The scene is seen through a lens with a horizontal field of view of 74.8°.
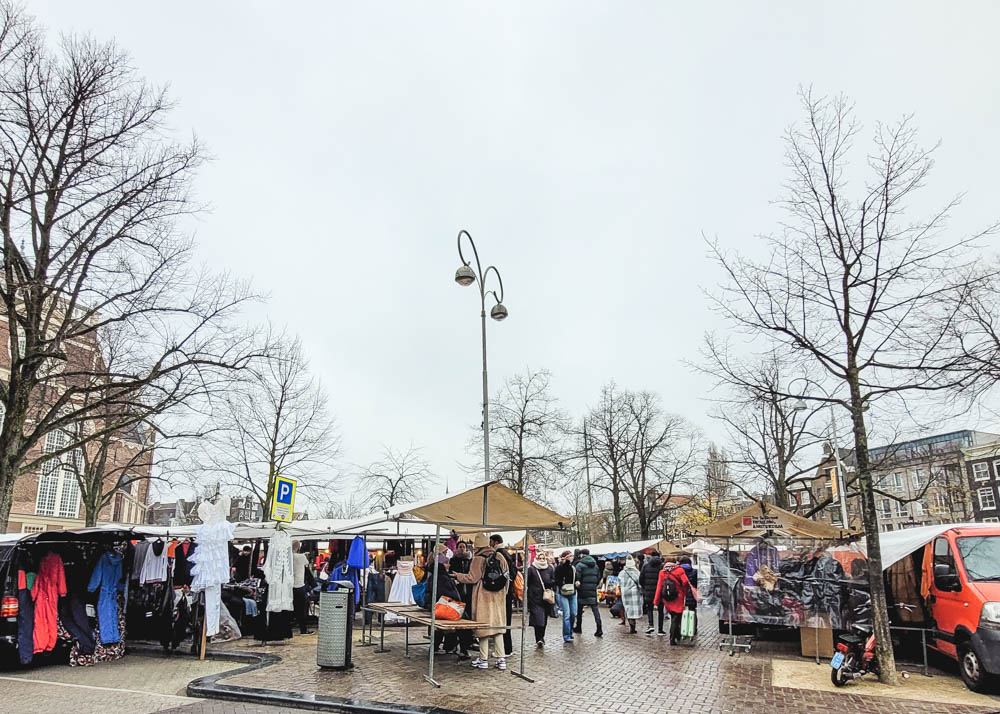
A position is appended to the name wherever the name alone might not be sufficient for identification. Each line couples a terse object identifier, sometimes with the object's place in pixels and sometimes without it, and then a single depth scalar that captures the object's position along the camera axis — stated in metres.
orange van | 8.34
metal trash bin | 9.88
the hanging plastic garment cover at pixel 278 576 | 12.91
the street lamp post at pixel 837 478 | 14.42
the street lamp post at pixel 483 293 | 14.55
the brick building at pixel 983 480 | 50.56
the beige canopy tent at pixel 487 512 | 9.51
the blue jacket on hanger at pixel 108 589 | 11.22
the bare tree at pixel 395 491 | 40.25
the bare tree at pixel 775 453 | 25.83
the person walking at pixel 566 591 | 13.59
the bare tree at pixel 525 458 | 31.08
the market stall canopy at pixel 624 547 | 28.73
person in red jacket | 13.43
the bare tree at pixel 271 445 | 29.30
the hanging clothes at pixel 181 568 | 14.08
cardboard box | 11.54
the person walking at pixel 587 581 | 14.73
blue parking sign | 13.99
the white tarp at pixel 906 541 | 10.61
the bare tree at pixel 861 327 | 10.04
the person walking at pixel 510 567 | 11.27
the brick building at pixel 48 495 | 38.59
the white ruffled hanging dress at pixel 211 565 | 11.39
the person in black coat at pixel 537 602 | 12.38
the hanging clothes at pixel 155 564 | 12.27
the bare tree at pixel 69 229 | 14.23
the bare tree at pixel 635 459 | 38.69
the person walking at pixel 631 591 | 15.92
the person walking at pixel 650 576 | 16.16
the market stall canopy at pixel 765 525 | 14.52
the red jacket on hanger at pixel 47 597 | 10.27
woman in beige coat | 10.38
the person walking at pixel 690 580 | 13.69
